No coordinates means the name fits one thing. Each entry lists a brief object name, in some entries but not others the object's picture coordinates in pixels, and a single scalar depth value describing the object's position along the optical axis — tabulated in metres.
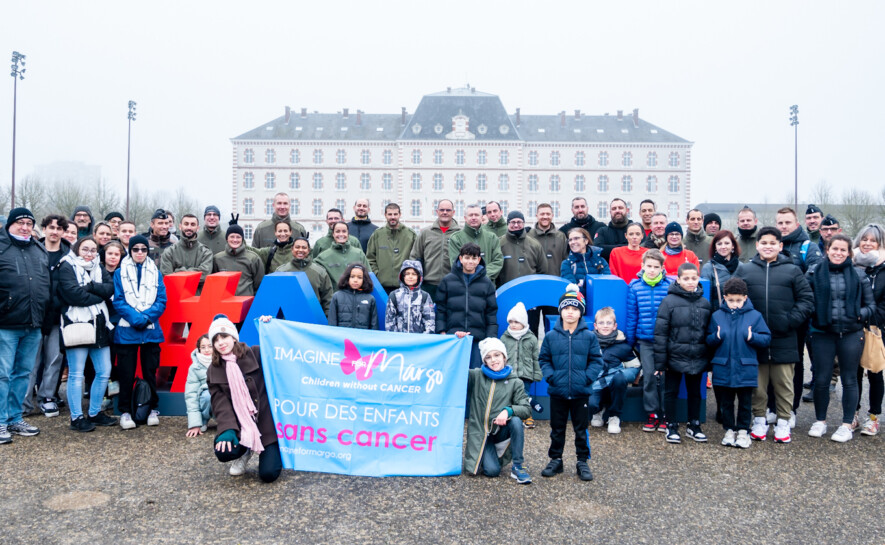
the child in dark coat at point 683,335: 6.00
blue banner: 5.07
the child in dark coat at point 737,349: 5.89
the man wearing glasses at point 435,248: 7.88
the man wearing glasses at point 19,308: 5.86
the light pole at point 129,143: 42.53
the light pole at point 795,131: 40.78
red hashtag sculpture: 6.59
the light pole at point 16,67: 32.25
